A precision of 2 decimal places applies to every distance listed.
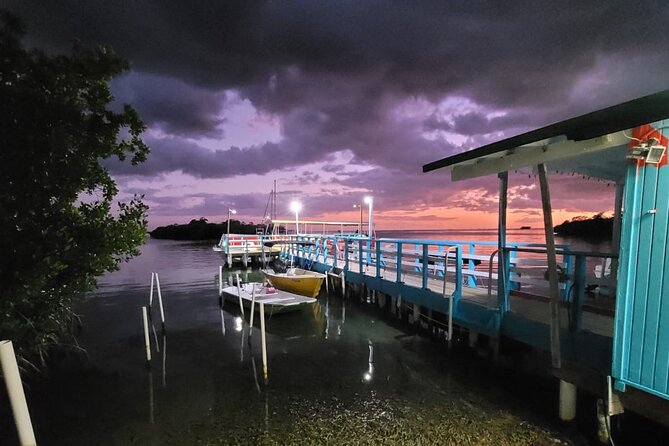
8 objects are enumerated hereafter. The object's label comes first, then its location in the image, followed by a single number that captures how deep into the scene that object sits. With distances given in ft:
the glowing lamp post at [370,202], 66.90
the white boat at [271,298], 41.50
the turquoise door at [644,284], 13.26
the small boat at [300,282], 49.49
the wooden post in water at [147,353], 28.28
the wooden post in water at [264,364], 25.05
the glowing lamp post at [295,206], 96.11
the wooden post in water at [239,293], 42.89
